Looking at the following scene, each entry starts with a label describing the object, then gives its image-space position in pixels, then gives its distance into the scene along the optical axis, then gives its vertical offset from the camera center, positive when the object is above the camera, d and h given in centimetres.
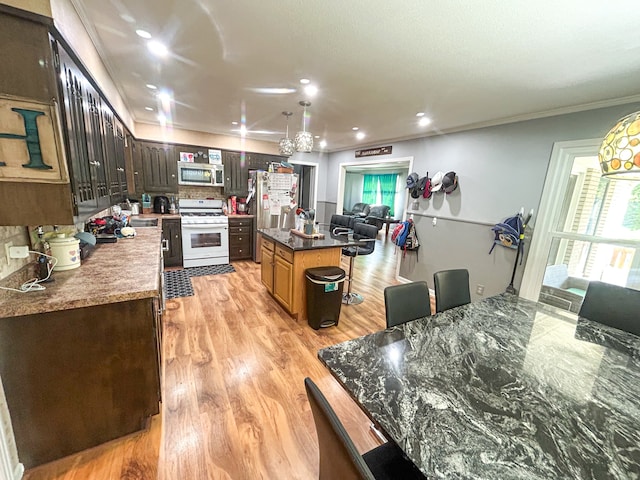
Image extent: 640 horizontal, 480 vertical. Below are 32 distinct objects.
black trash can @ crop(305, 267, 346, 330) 271 -111
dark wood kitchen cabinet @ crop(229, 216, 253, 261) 487 -98
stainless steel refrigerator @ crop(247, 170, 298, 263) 479 -22
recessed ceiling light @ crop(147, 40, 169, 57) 186 +98
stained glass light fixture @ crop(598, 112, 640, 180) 99 +24
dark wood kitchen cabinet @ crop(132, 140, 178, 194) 430 +27
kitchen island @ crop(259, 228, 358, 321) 283 -81
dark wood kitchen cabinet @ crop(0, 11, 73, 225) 107 +26
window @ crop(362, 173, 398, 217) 961 +21
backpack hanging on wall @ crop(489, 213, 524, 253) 298 -34
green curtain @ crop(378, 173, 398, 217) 955 +27
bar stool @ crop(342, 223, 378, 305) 354 -79
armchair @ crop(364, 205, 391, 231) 856 -69
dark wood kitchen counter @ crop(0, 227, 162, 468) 122 -94
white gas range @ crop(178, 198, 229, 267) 441 -90
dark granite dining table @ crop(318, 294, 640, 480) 72 -71
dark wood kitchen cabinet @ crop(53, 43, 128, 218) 126 +24
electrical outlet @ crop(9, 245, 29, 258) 133 -42
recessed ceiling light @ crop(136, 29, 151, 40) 173 +99
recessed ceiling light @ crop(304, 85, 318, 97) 250 +100
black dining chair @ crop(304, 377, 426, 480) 59 -65
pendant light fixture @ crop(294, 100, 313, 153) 301 +57
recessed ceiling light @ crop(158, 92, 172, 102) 288 +97
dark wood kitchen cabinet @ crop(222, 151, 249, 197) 498 +25
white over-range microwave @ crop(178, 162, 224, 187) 459 +17
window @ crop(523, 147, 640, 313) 251 -30
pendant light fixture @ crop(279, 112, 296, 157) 341 +57
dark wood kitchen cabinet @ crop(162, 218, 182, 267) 429 -98
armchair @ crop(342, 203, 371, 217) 935 -62
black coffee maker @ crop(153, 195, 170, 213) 457 -40
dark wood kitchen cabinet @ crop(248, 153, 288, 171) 522 +56
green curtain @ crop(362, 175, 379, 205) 1015 +20
